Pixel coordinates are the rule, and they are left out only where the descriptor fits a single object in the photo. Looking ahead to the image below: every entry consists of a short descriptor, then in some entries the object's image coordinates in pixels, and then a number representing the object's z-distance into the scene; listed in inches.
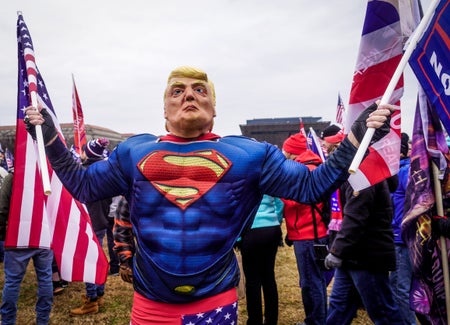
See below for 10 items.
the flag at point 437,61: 68.9
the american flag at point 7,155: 426.3
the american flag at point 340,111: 280.7
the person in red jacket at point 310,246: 134.9
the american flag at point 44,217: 100.0
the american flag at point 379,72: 75.1
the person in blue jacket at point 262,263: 139.4
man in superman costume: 65.6
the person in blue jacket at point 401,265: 141.7
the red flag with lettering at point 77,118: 234.1
